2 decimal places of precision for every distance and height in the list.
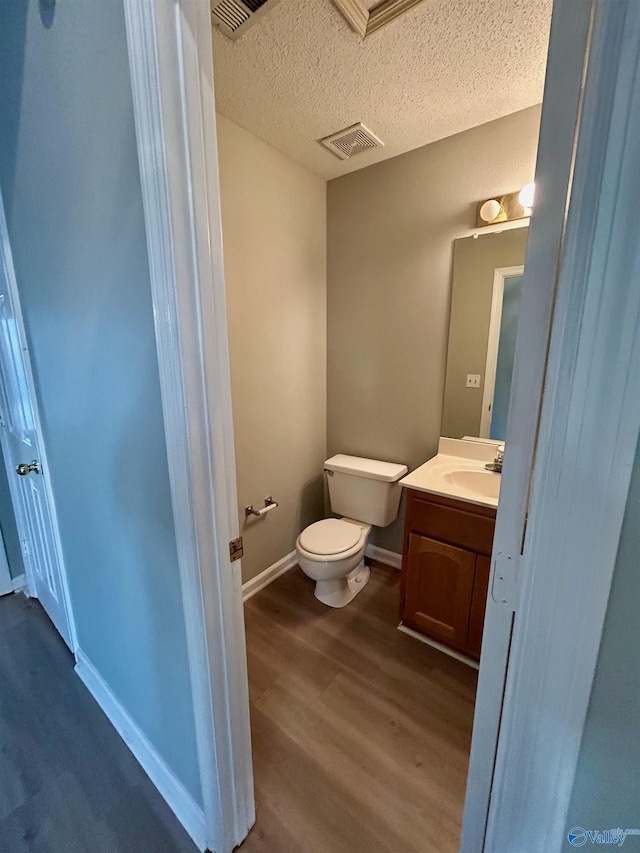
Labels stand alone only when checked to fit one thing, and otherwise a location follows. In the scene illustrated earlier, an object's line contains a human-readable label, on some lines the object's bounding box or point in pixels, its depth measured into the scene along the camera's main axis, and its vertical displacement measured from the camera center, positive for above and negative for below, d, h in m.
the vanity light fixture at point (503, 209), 1.64 +0.70
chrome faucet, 1.74 -0.52
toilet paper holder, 2.04 -0.88
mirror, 1.72 +0.14
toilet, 1.86 -0.99
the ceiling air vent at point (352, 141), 1.69 +1.08
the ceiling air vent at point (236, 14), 1.07 +1.06
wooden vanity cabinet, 1.48 -0.93
